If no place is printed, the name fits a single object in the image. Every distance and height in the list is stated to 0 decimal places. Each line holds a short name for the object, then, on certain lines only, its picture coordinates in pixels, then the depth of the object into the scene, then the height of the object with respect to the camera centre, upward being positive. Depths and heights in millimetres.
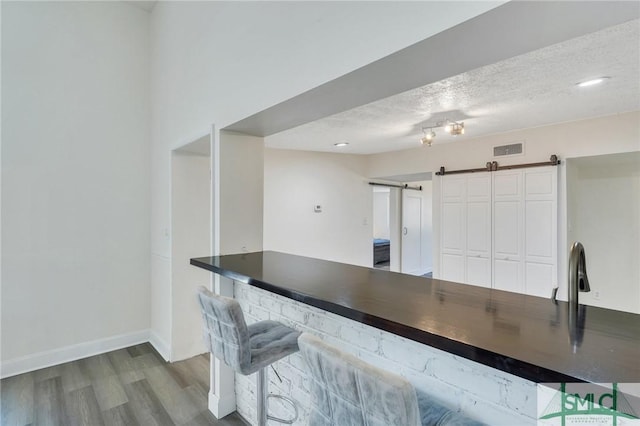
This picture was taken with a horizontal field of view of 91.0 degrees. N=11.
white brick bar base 942 -578
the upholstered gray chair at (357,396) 737 -468
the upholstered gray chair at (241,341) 1378 -635
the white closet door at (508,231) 4105 -262
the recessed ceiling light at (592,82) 2484 +1044
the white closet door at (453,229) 4695 -269
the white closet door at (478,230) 4406 -267
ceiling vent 4125 +833
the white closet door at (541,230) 3832 -233
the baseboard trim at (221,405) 2219 -1385
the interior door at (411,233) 6711 -479
